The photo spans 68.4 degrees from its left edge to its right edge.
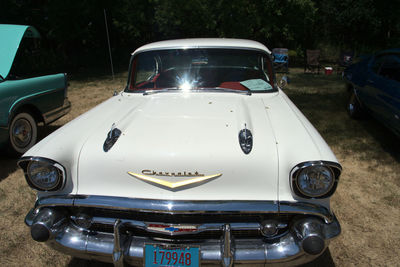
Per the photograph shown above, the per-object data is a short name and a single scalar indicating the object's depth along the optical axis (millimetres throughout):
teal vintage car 3889
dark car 4051
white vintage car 1719
